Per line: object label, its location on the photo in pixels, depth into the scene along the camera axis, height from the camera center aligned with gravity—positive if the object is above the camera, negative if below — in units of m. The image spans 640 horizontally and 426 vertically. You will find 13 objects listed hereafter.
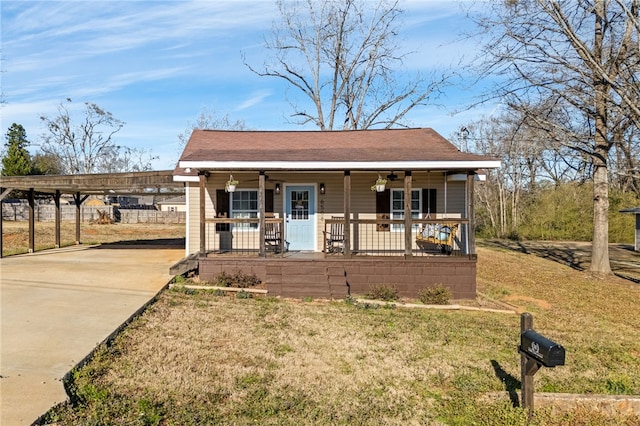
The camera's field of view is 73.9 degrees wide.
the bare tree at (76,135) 43.00 +7.86
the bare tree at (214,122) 37.34 +8.07
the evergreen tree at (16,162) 36.25 +4.35
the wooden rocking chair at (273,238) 11.01 -0.67
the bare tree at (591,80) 12.17 +3.92
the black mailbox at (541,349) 3.38 -1.14
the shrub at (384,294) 9.19 -1.77
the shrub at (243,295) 8.69 -1.70
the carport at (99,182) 12.41 +0.89
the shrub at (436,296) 8.95 -1.78
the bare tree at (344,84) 24.28 +7.60
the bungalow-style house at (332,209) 9.66 +0.08
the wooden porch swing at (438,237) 10.55 -0.63
